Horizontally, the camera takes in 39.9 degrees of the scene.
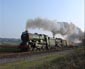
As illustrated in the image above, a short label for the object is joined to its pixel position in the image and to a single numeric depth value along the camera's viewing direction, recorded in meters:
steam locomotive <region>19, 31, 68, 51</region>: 22.37
